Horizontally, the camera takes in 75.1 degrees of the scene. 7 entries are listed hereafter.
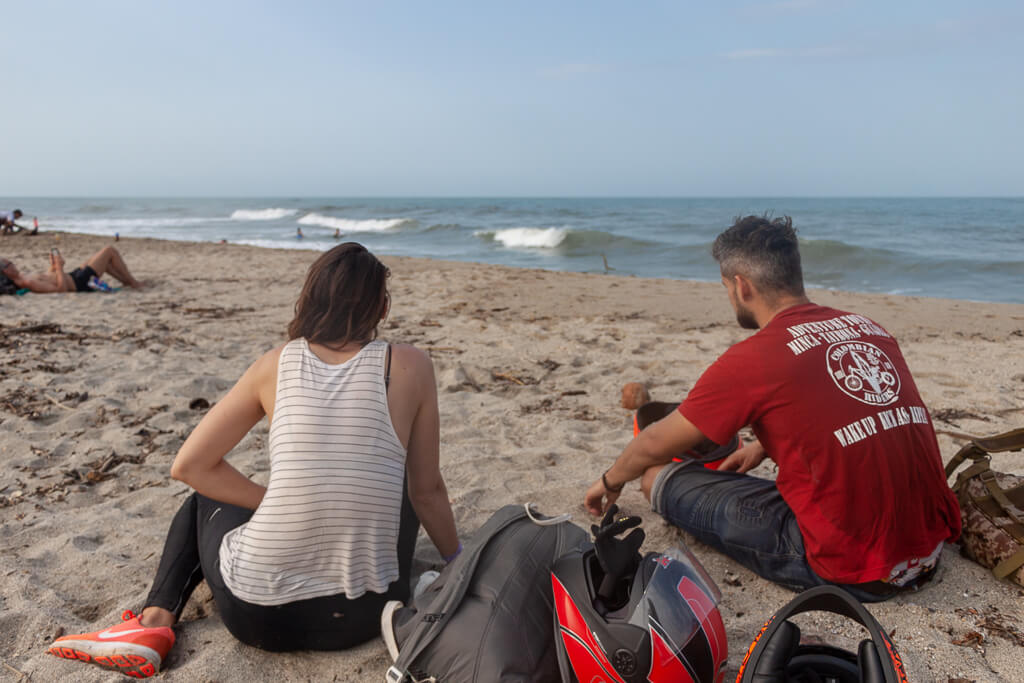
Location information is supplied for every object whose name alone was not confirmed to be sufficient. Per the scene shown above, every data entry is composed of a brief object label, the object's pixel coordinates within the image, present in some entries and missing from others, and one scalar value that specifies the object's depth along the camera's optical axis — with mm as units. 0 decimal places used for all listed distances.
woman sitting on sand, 1918
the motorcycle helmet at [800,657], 1486
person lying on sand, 7637
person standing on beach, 15750
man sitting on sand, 2084
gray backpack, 1727
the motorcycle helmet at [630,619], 1625
